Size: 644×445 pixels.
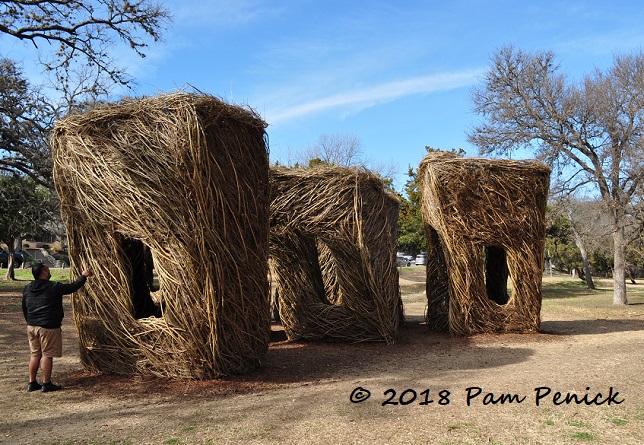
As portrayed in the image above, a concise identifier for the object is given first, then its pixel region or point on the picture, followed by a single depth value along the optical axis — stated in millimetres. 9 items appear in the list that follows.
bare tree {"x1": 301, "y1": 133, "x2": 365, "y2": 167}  27569
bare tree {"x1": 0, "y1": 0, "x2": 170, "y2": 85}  15133
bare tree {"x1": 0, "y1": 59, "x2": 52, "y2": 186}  14781
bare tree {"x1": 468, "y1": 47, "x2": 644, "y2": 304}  18078
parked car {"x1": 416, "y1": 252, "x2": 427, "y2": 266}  45431
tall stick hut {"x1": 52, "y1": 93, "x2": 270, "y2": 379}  6273
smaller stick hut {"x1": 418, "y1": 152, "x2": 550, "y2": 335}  10164
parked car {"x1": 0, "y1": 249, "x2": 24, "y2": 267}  35719
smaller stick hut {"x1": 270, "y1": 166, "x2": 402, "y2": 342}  9297
